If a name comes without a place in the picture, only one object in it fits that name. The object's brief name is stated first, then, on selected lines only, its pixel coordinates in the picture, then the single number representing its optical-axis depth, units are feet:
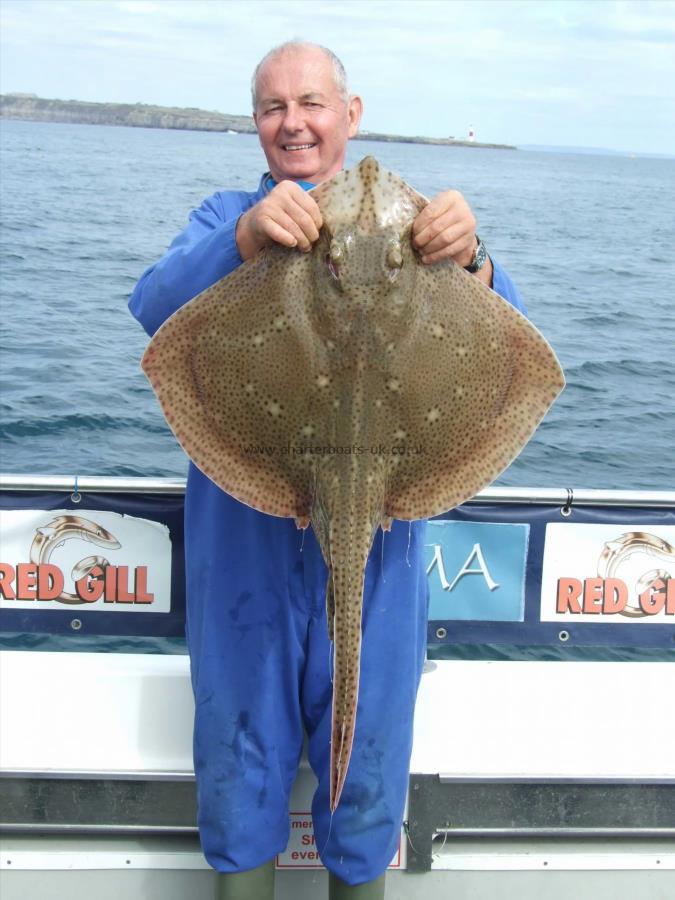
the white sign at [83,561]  12.25
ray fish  7.39
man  8.97
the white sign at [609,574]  12.71
